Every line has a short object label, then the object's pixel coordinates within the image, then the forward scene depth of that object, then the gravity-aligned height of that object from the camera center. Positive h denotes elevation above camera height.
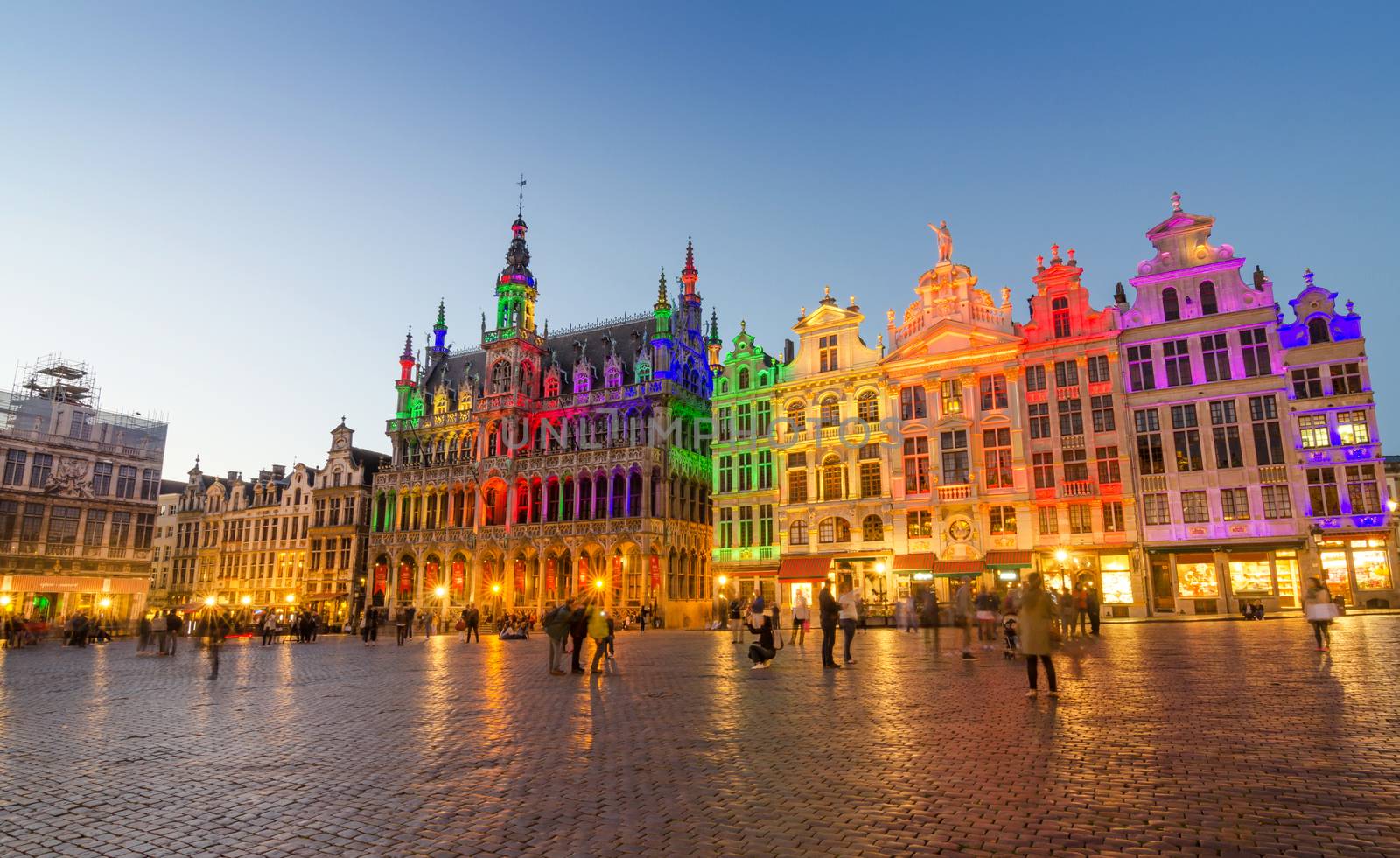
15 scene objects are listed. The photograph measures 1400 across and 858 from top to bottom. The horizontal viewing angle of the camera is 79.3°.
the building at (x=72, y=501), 59.34 +7.22
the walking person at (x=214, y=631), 20.23 -0.79
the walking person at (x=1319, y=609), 19.42 -0.15
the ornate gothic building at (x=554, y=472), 57.75 +9.31
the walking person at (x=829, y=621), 18.92 -0.43
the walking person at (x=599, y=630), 19.39 -0.65
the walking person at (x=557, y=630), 19.06 -0.64
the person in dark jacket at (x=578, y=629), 19.66 -0.63
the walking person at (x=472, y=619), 35.24 -0.74
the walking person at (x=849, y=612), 19.89 -0.25
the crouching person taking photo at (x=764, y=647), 19.09 -1.02
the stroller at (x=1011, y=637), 21.14 -0.87
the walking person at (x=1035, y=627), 12.94 -0.39
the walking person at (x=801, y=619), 28.58 -0.59
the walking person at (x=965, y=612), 20.56 -0.27
